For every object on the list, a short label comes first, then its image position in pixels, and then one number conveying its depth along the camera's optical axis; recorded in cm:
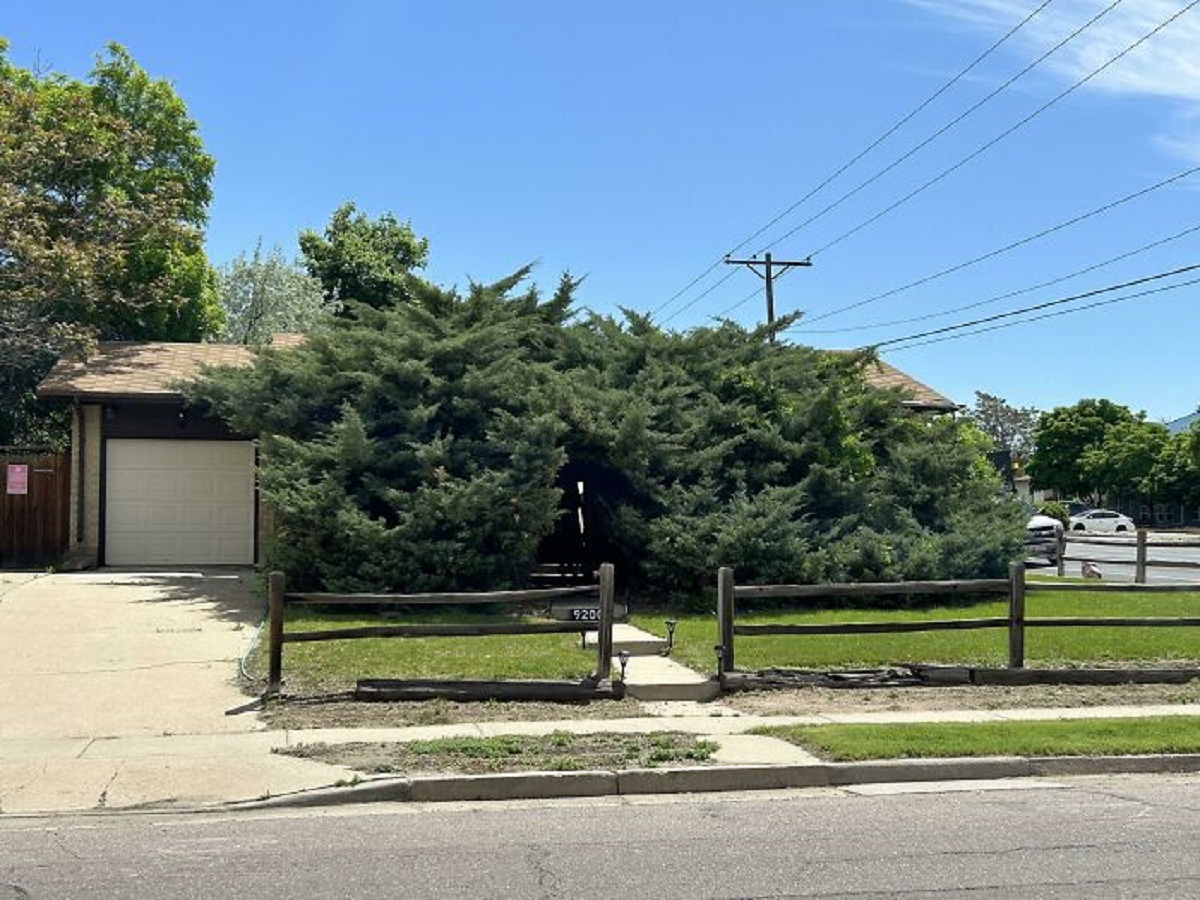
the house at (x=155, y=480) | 2134
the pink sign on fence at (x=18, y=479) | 2123
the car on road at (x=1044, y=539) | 2652
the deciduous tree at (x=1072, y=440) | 8000
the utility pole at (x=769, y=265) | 3872
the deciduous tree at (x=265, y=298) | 4050
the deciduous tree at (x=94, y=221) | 2312
